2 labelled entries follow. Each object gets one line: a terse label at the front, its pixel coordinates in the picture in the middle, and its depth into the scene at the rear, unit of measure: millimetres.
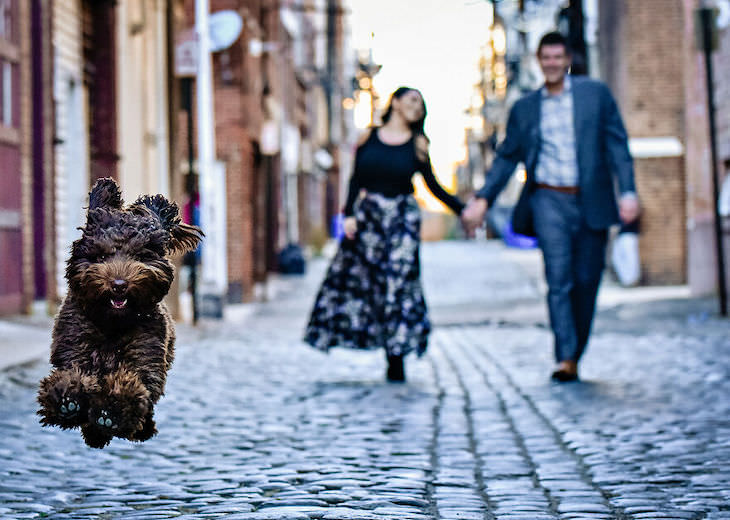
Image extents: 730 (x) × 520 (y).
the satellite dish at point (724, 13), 17078
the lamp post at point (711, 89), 14688
